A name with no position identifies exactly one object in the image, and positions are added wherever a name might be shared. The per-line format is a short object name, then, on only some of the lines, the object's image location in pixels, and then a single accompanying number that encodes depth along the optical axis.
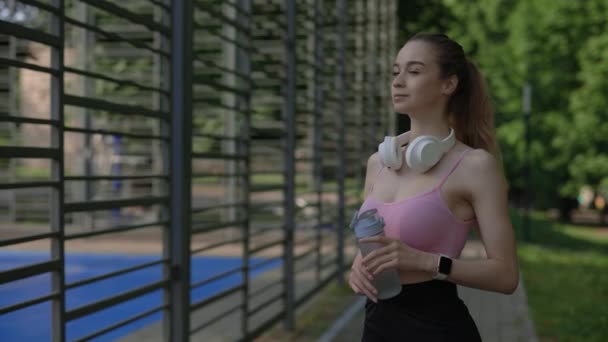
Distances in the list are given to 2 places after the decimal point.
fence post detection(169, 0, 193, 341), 4.72
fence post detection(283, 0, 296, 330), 7.44
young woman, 2.29
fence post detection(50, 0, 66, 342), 3.38
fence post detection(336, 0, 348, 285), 10.42
